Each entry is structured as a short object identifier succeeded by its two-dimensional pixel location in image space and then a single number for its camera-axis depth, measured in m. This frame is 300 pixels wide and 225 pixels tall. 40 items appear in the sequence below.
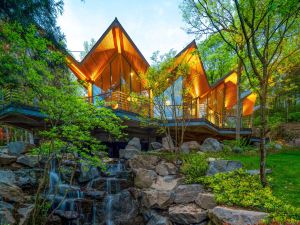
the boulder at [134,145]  15.46
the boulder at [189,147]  14.61
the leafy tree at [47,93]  6.05
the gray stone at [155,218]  8.85
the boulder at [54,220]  8.30
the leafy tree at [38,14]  7.56
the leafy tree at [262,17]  6.89
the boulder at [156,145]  16.08
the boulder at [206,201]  8.25
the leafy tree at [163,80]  13.77
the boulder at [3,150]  12.04
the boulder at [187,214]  8.10
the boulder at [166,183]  10.32
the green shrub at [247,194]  6.57
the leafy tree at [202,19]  12.18
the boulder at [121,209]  9.36
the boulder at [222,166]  10.32
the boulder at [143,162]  12.22
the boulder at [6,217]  6.84
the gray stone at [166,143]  13.78
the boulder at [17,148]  12.10
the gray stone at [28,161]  11.08
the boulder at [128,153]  13.65
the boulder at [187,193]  9.24
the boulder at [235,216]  6.50
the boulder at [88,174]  11.32
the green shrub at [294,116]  27.75
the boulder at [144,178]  10.95
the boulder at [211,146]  14.73
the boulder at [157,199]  9.45
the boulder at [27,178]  9.72
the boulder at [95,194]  10.12
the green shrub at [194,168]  10.29
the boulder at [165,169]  11.55
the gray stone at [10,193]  8.11
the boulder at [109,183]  10.98
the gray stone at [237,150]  14.61
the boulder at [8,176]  9.26
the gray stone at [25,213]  7.25
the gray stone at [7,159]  10.89
